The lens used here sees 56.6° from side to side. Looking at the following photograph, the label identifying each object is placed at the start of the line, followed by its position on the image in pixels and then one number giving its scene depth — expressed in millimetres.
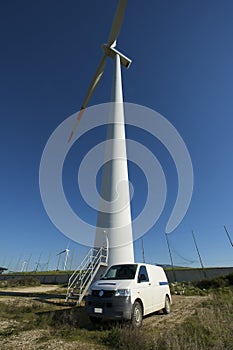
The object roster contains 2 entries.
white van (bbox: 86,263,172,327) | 6770
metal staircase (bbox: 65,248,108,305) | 11469
